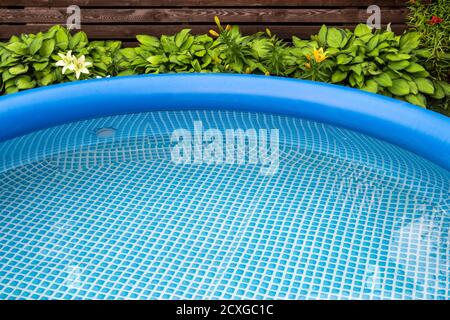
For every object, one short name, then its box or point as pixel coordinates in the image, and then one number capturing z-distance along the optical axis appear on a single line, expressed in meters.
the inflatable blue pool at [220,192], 2.90
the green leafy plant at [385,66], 4.35
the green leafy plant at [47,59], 4.54
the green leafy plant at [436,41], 4.48
